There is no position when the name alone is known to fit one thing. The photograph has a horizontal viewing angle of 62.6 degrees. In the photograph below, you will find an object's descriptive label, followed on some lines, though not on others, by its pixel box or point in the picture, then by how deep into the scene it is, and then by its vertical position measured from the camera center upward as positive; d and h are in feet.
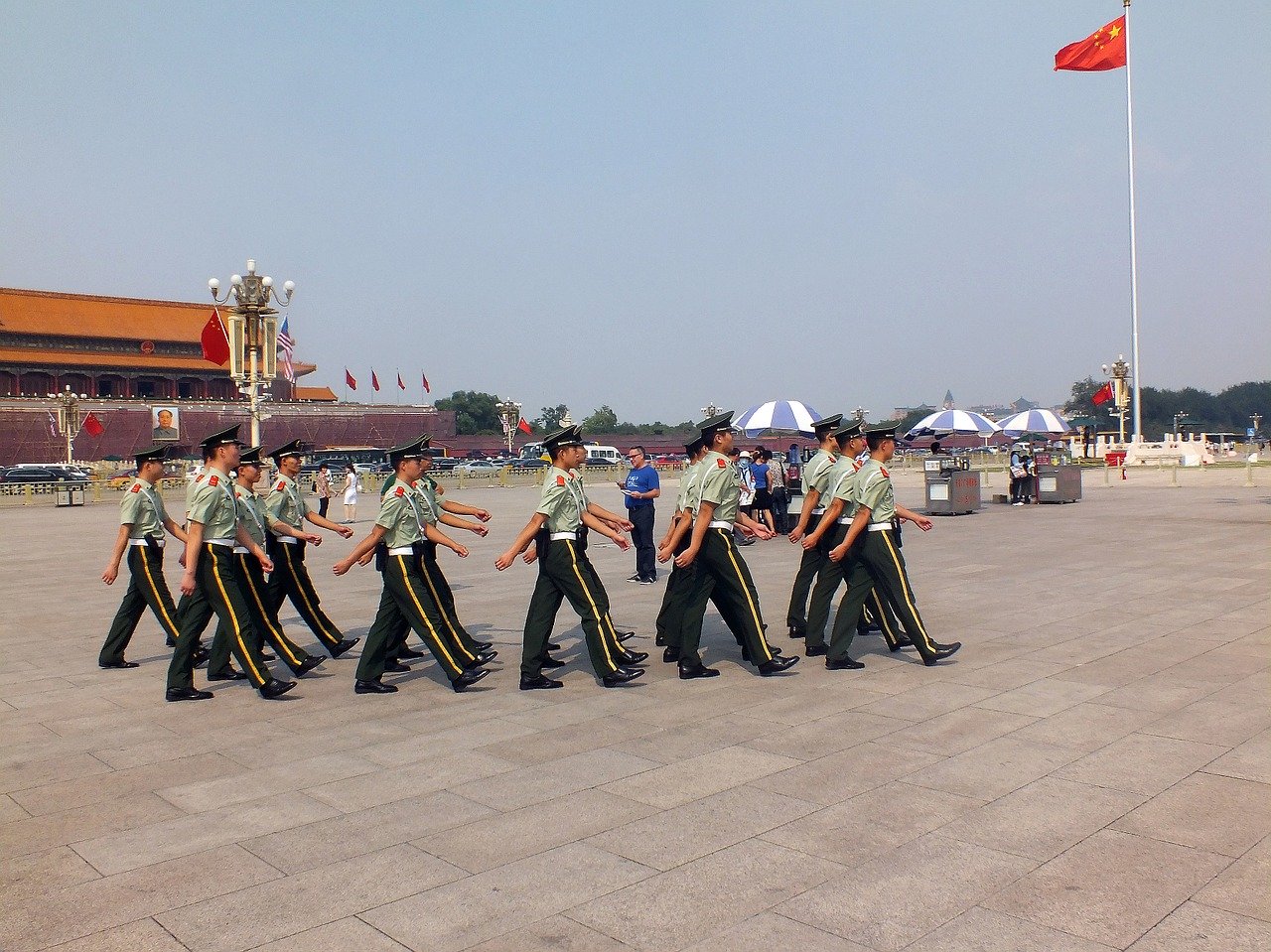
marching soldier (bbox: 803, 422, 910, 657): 22.74 -2.25
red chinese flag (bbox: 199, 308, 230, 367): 78.07 +9.58
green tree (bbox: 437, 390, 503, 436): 273.54 +12.43
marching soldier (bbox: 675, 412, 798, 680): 20.76 -2.44
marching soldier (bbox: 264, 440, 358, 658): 24.07 -2.44
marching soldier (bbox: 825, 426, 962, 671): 21.39 -2.56
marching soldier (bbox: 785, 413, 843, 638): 24.25 -1.68
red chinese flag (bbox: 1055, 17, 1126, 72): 114.42 +42.04
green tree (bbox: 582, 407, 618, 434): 283.94 +9.25
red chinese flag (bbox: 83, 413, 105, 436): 136.36 +6.15
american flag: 85.59 +9.99
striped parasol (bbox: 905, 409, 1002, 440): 64.54 +1.08
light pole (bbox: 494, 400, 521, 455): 198.08 +8.13
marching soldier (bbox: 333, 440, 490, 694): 20.07 -2.65
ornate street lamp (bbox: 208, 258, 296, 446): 63.67 +9.45
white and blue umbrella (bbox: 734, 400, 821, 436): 52.70 +1.50
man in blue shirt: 35.63 -1.80
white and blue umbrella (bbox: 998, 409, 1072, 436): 67.51 +1.02
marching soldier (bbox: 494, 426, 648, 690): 20.05 -2.30
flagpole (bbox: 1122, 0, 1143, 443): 129.98 +12.35
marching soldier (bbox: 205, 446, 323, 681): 21.62 -3.13
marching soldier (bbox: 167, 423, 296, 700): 19.86 -2.36
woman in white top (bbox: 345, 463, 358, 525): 71.36 -2.12
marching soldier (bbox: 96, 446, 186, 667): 22.67 -1.93
